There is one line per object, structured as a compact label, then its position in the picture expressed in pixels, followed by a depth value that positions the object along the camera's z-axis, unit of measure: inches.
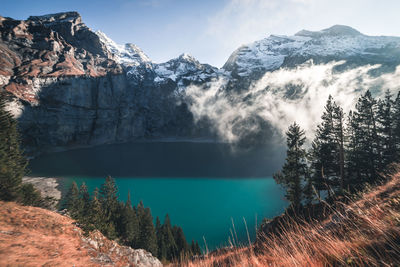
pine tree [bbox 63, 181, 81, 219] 891.4
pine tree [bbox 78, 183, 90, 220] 832.8
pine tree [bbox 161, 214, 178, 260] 991.0
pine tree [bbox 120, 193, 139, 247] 951.6
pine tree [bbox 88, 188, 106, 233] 642.1
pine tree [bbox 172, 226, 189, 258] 1056.7
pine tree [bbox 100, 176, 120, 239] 1012.5
